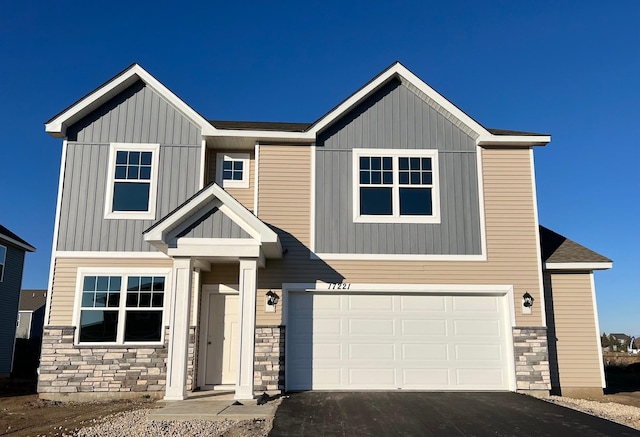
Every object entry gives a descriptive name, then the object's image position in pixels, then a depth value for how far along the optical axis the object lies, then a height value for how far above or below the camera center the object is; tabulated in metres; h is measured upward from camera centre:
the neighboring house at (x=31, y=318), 32.69 -0.09
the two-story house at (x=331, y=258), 10.73 +1.33
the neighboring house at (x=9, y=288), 18.16 +1.03
